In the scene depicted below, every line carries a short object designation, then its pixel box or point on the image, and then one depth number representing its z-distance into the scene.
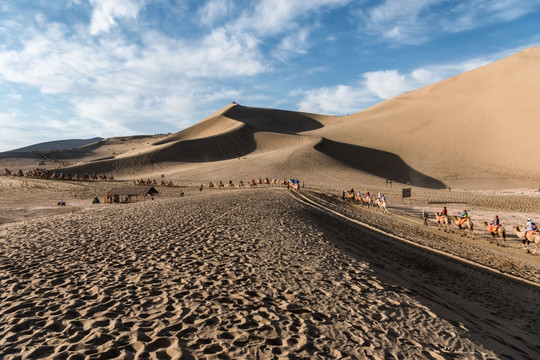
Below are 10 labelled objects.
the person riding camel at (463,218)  18.65
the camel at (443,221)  19.48
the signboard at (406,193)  30.14
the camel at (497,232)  16.56
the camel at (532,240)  15.37
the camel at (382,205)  24.71
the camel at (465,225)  18.10
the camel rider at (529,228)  15.80
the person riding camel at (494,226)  16.98
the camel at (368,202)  27.57
